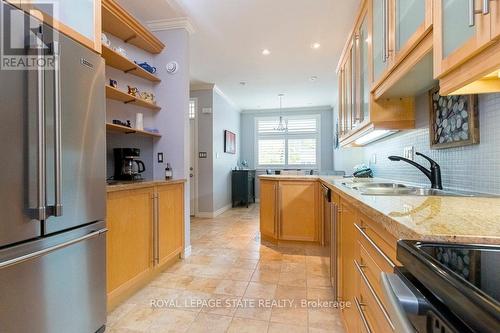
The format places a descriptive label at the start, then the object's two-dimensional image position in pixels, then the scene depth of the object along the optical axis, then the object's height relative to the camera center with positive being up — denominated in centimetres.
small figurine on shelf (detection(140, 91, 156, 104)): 275 +76
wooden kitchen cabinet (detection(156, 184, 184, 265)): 242 -58
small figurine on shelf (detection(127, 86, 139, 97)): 254 +75
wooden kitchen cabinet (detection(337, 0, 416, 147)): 160 +68
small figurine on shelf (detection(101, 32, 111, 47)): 212 +107
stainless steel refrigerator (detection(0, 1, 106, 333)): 107 -12
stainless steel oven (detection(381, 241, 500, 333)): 35 -20
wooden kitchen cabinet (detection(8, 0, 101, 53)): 137 +88
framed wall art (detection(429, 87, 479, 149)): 124 +24
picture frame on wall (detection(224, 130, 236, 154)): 592 +55
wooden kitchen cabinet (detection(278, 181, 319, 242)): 314 -58
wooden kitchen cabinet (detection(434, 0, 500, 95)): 67 +35
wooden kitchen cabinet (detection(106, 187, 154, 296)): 180 -57
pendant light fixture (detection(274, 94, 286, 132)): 579 +157
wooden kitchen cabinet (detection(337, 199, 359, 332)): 127 -57
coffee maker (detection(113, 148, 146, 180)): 245 +3
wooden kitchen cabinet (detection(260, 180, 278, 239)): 329 -60
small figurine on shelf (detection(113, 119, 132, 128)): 247 +43
